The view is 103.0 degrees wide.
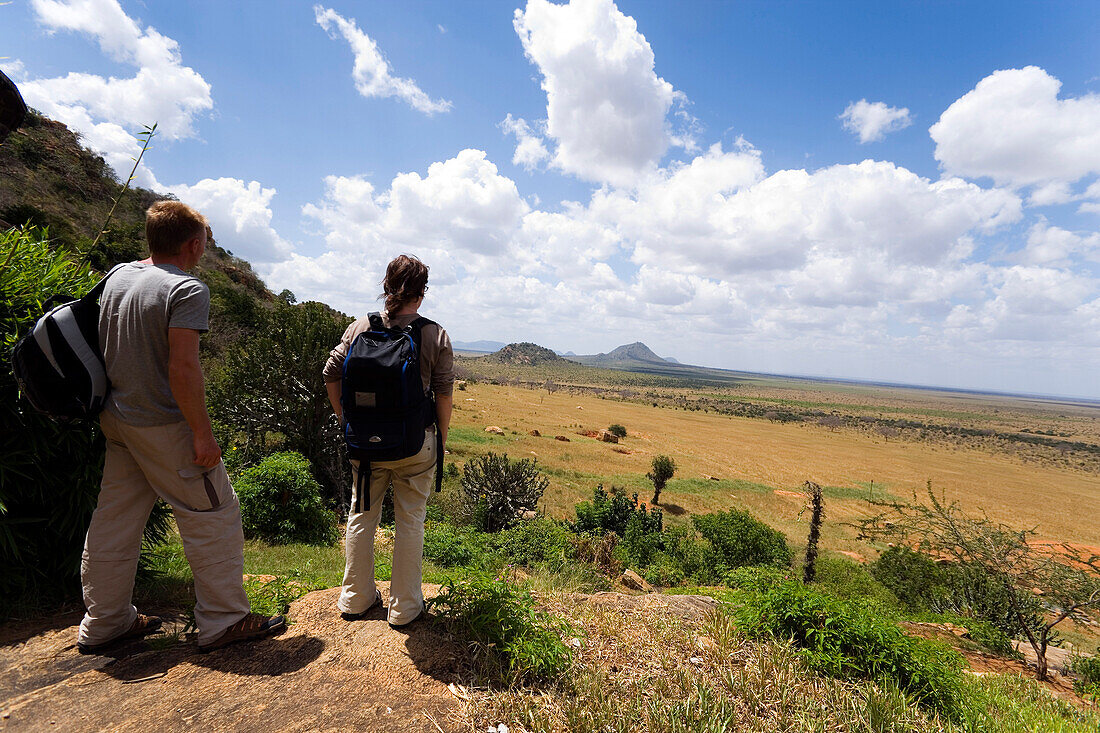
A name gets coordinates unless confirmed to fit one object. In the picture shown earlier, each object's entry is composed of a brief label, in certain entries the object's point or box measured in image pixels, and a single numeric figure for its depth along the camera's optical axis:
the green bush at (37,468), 2.65
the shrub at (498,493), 13.11
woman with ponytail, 2.69
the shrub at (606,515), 15.13
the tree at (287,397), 12.00
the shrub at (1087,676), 4.57
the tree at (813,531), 11.10
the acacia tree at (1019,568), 5.72
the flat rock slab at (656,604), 3.58
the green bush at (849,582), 11.34
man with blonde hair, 2.29
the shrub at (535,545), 8.82
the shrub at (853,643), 2.76
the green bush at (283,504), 7.89
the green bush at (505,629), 2.48
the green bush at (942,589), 9.12
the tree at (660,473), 23.33
